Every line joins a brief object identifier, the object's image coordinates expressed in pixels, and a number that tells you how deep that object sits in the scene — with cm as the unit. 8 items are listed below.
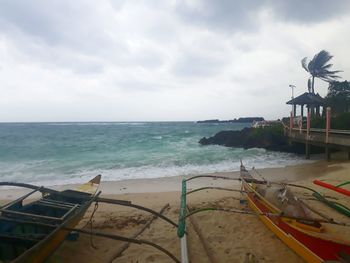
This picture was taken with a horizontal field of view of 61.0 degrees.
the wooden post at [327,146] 1391
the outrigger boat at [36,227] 385
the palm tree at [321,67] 3378
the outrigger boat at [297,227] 394
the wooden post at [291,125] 1962
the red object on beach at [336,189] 623
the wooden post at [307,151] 1727
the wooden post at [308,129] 1630
